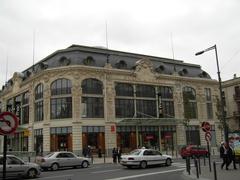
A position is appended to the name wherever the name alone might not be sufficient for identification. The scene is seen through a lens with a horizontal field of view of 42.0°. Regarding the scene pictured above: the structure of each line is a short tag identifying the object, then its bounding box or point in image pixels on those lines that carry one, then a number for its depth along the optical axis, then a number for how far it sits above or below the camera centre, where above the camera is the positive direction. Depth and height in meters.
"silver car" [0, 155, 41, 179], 17.88 -1.77
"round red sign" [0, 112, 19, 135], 7.67 +0.37
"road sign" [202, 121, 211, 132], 17.66 +0.28
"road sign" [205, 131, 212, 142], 17.81 -0.23
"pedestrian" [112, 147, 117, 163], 31.63 -2.07
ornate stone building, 44.31 +5.00
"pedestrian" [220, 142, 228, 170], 18.98 -1.32
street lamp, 22.58 +5.86
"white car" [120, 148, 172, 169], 23.00 -1.83
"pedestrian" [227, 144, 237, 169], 18.95 -1.47
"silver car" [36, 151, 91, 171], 24.14 -1.91
